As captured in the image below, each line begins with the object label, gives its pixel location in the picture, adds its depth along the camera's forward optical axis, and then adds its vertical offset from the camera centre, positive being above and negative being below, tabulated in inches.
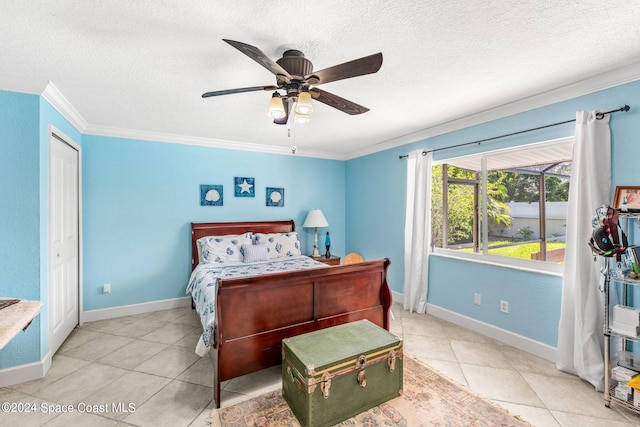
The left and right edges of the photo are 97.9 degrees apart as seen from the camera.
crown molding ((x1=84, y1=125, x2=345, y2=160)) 137.8 +38.9
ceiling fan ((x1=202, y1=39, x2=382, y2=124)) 58.3 +30.8
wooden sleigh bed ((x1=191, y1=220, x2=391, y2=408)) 79.4 -32.2
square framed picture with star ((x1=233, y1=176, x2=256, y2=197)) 170.2 +14.6
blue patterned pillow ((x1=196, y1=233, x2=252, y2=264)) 143.0 -20.3
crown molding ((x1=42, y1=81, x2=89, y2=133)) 93.2 +39.0
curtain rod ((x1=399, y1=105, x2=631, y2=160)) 82.9 +30.6
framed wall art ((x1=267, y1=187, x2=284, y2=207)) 181.3 +8.8
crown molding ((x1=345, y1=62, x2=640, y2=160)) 83.0 +40.6
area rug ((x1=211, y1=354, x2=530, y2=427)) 70.8 -53.5
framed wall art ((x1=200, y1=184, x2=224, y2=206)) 161.0 +8.6
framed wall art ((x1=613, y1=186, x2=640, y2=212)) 76.6 +3.8
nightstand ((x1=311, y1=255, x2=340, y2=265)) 177.9 -32.0
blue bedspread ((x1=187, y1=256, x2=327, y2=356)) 82.3 -28.2
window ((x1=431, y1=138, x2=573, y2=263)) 104.5 +4.2
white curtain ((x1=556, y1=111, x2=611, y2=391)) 86.2 -16.2
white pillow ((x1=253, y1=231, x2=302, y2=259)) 160.1 -19.5
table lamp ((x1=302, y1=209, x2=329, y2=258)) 181.2 -6.9
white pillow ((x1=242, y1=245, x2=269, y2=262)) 146.6 -22.7
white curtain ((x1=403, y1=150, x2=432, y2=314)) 142.9 -9.8
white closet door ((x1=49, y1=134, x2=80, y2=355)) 101.8 -13.1
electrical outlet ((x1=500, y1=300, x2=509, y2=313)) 112.7 -38.6
